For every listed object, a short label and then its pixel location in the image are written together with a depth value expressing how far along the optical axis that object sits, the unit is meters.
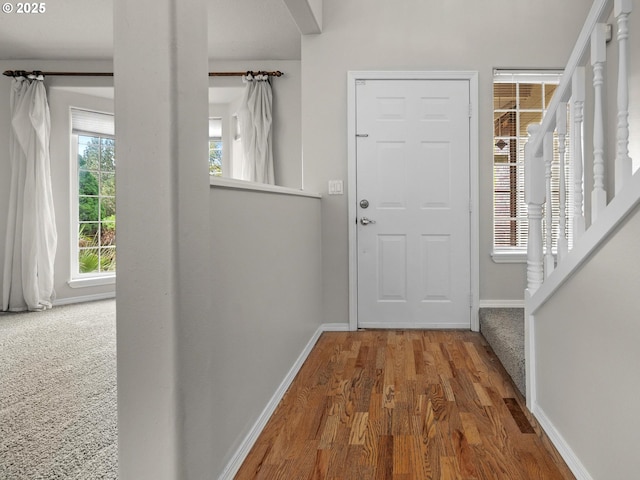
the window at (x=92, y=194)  4.85
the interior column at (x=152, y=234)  1.08
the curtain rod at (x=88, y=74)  4.50
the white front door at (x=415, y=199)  3.40
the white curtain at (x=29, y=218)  4.39
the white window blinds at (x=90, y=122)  4.82
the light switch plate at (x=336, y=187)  3.45
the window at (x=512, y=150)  3.52
